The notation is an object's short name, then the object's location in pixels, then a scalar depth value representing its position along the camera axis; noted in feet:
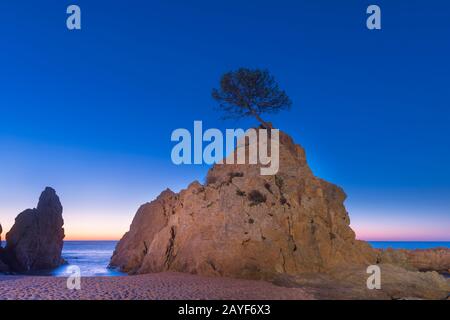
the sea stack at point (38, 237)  134.82
